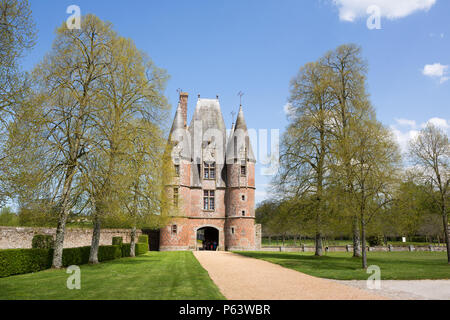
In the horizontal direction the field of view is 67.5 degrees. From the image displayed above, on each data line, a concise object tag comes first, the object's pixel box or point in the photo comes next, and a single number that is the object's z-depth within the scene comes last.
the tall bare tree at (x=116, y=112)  14.69
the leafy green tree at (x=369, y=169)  15.26
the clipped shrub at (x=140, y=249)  26.00
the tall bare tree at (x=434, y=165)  19.58
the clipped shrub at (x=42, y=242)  15.26
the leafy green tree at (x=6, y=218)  37.01
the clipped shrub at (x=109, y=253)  19.18
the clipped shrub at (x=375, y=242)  39.66
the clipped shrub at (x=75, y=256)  15.66
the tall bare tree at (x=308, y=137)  22.38
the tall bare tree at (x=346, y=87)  22.52
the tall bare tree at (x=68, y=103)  14.08
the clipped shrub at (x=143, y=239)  30.07
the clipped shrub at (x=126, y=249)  23.71
